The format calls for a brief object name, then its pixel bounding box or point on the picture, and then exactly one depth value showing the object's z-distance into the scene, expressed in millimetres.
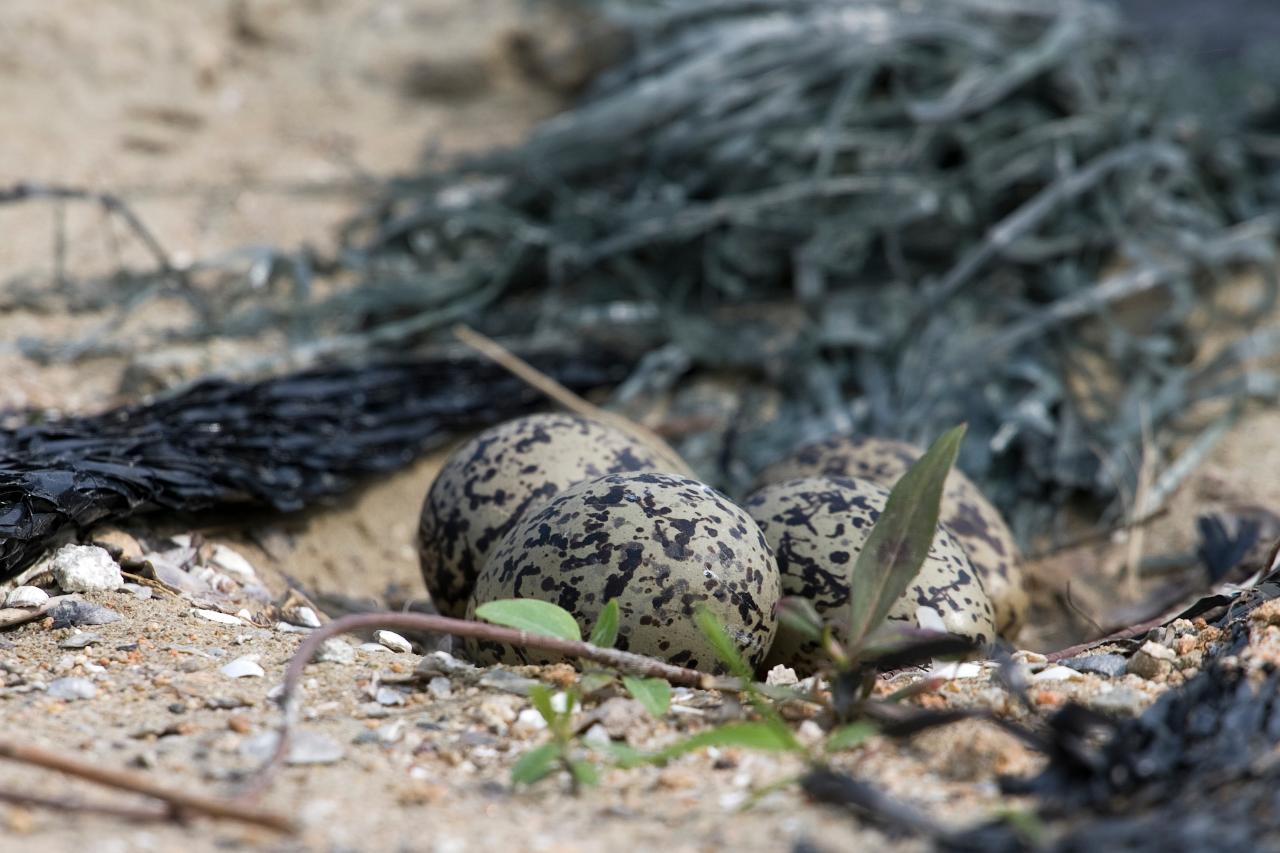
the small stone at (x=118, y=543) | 5687
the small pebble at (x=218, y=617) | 5297
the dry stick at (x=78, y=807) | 3236
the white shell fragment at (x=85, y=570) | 5301
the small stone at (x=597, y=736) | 4035
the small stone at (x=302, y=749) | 3832
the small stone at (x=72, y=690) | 4316
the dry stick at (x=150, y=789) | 3254
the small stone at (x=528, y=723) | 4164
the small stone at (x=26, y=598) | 5141
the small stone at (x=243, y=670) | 4578
